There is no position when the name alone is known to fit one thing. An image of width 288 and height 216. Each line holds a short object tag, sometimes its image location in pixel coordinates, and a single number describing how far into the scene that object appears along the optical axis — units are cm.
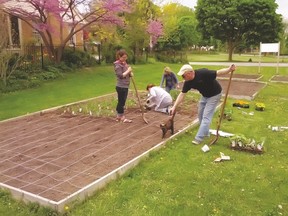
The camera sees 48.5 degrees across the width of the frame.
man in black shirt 570
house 1603
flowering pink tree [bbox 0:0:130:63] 1559
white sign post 1772
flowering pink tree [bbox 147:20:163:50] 2419
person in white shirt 882
